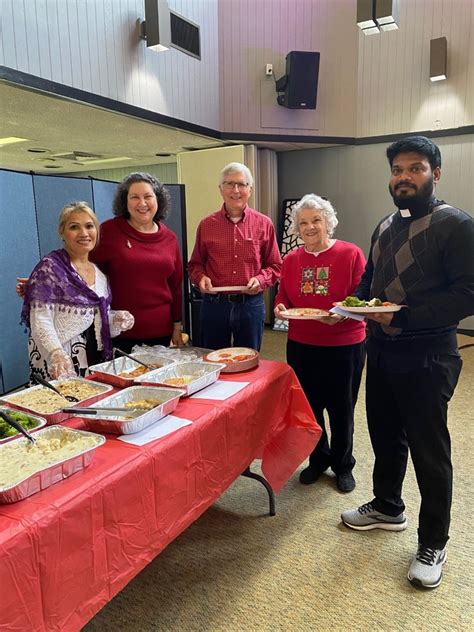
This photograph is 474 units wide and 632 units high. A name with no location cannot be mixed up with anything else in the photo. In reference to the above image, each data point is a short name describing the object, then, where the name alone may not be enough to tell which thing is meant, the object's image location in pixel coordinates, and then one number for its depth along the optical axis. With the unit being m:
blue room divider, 3.71
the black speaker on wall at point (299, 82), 5.26
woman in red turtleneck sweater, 2.17
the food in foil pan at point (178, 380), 1.65
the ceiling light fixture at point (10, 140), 5.74
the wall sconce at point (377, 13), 3.96
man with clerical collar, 1.55
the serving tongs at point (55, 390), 1.48
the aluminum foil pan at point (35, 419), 1.17
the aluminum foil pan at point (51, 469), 0.99
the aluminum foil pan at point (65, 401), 1.34
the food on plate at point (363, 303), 1.65
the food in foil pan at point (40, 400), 1.41
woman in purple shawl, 1.88
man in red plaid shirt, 2.48
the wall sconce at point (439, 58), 5.06
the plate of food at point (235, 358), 1.91
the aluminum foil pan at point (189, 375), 1.63
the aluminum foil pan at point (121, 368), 1.66
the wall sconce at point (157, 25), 4.13
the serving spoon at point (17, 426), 1.16
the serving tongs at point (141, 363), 1.81
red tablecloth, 0.94
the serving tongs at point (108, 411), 1.32
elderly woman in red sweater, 2.17
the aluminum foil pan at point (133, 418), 1.31
